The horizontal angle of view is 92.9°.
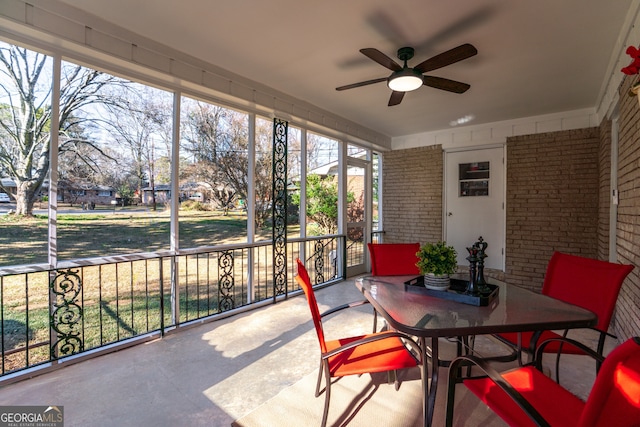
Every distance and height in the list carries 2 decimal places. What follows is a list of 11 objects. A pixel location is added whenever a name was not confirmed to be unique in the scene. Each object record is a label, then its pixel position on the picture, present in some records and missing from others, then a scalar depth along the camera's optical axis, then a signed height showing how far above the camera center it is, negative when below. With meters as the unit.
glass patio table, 1.40 -0.54
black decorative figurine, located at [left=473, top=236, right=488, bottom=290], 1.86 -0.33
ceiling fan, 2.25 +1.16
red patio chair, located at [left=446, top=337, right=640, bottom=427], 0.84 -0.69
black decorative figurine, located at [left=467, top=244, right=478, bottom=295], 1.84 -0.37
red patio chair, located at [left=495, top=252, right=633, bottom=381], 1.73 -0.50
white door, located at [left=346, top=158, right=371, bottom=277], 5.32 -0.08
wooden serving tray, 1.71 -0.50
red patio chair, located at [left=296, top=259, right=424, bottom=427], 1.56 -0.81
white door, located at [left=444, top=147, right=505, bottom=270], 4.91 +0.16
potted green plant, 1.91 -0.34
